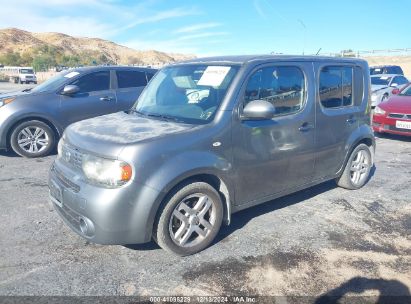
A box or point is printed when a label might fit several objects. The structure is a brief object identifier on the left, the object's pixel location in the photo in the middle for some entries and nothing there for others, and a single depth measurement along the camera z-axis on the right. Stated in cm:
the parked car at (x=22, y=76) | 3666
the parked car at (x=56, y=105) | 645
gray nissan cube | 288
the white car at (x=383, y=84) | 1362
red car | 833
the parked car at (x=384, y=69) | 1748
